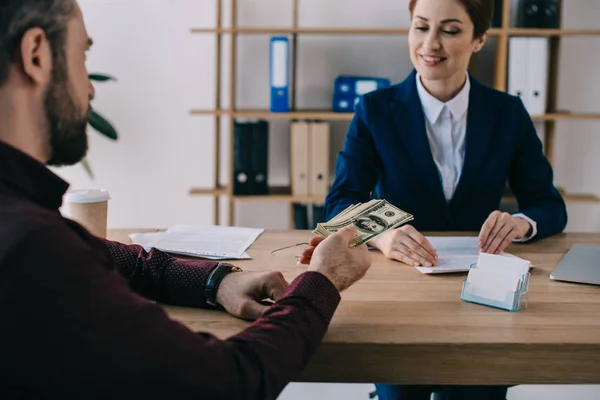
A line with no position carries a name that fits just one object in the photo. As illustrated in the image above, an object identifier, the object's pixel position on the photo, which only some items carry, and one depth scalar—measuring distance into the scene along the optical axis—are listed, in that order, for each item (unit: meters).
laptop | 1.43
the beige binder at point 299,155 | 3.50
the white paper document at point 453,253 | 1.48
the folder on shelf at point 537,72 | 3.44
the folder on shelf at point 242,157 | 3.47
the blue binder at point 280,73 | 3.41
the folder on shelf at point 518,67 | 3.44
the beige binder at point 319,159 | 3.50
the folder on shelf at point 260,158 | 3.48
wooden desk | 1.09
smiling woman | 2.03
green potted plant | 3.39
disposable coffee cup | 1.57
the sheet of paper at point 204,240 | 1.58
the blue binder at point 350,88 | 3.57
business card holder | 1.24
